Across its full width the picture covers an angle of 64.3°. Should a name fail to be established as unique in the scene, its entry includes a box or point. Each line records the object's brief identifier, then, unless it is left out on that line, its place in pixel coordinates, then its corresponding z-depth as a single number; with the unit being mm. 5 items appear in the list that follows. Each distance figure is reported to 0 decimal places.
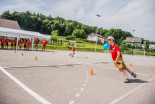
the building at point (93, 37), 98762
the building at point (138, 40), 94625
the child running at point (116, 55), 5184
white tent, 19759
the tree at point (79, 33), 94238
